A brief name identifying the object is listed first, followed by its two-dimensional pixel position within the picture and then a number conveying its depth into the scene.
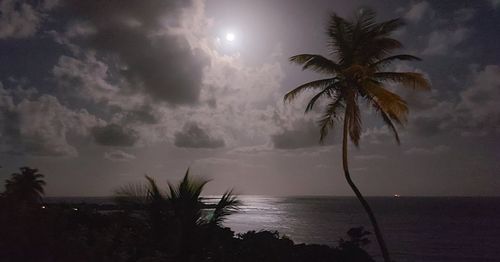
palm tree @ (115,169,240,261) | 6.41
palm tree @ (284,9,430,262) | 12.85
